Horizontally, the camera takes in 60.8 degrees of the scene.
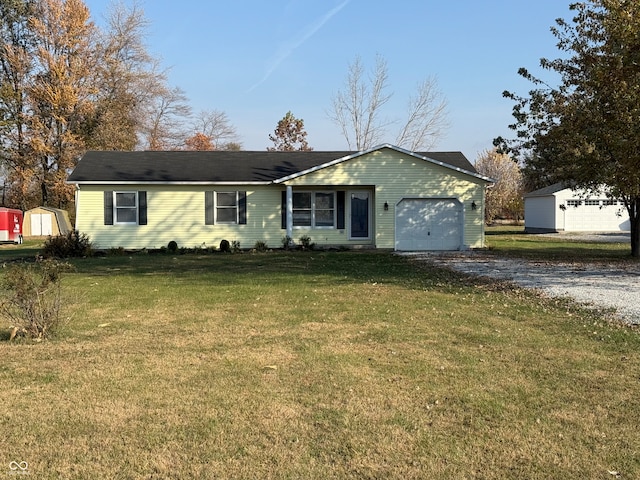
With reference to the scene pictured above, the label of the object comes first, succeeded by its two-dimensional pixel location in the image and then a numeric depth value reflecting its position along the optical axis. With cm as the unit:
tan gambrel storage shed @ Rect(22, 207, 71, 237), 3209
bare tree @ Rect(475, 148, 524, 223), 4862
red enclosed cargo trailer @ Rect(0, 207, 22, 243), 2798
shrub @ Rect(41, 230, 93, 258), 1911
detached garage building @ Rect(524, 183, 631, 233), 3547
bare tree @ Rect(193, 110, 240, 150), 5768
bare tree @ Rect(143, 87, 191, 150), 4278
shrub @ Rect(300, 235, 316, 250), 2044
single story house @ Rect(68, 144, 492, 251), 2045
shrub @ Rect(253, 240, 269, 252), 2034
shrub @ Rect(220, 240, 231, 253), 2038
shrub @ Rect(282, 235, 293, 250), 2055
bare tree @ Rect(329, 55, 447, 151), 4203
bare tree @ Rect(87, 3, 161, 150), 3519
